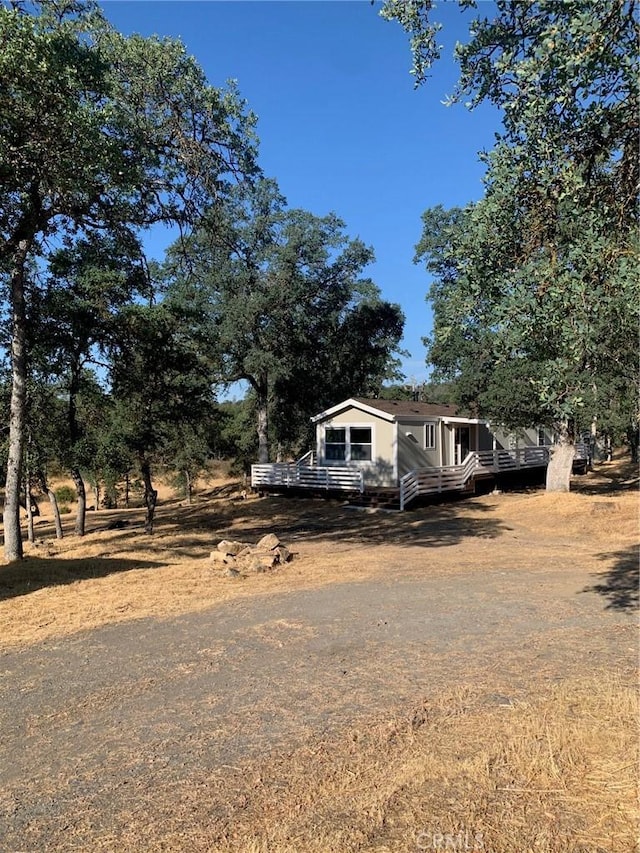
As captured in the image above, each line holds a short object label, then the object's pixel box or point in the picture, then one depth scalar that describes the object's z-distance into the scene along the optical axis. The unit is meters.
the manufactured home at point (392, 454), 20.78
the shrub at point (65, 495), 34.75
